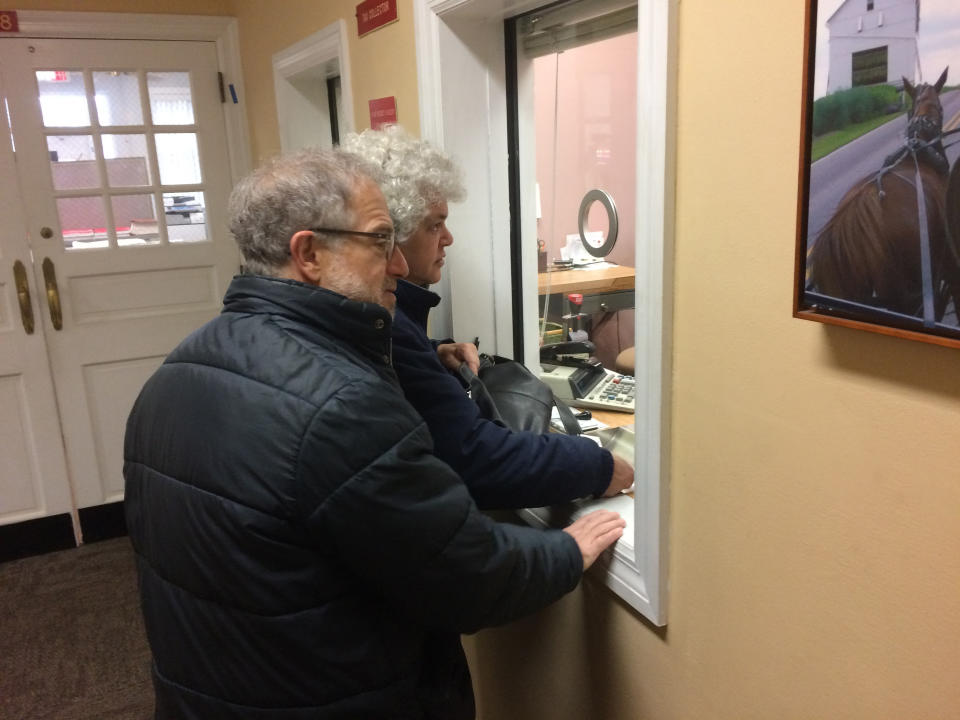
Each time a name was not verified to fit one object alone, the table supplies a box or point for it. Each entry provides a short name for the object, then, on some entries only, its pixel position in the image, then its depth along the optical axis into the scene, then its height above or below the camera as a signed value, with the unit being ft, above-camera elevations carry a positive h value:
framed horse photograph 2.09 +0.02
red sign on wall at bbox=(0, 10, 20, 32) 8.91 +2.28
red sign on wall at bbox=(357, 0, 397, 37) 5.70 +1.43
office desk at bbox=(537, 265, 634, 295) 6.19 -0.76
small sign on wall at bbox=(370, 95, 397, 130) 6.04 +0.70
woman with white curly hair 3.97 -1.07
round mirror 5.78 -0.27
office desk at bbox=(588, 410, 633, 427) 5.49 -1.69
